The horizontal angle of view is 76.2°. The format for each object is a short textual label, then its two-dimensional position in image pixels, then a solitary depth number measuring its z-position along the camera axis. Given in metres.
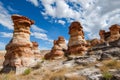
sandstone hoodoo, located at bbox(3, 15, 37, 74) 9.78
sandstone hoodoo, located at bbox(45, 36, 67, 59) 17.69
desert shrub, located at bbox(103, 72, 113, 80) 4.81
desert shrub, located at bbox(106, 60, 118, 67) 5.73
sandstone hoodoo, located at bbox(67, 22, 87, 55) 14.33
